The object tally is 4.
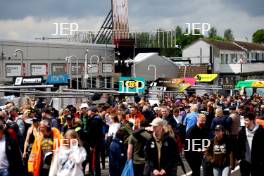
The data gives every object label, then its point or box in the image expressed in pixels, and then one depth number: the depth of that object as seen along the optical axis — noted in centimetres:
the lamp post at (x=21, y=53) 3798
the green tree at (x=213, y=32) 18358
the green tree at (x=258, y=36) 15439
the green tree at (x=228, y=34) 18876
